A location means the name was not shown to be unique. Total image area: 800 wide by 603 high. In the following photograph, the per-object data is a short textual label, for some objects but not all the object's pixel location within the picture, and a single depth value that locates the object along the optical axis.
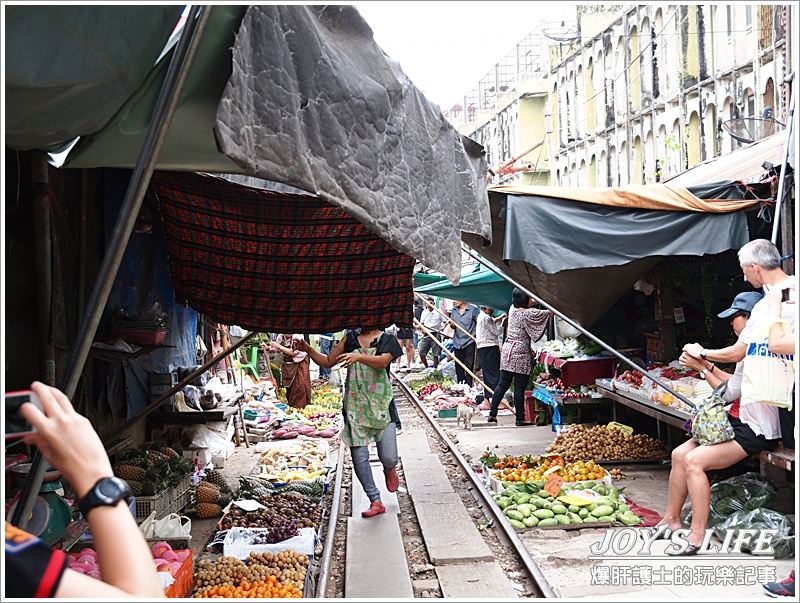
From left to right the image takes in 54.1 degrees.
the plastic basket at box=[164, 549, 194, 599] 4.82
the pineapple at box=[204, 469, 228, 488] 8.49
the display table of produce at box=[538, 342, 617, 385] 10.95
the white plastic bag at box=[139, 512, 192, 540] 5.91
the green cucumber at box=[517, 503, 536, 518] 7.32
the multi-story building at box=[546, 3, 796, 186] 15.19
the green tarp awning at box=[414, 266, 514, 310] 13.25
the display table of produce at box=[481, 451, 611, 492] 8.20
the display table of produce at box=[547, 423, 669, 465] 9.52
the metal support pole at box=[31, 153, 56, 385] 4.69
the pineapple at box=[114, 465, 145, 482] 6.86
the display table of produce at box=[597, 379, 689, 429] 7.93
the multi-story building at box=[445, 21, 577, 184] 30.17
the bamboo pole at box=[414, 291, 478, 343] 17.12
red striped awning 6.25
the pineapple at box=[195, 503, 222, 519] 7.56
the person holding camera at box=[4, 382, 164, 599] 1.64
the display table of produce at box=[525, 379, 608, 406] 10.98
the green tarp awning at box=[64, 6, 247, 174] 3.10
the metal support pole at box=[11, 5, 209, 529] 2.63
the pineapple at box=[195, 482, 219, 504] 7.77
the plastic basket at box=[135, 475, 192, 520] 6.73
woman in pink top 12.54
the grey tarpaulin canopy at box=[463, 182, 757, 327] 7.21
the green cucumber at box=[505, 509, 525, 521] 7.30
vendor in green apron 7.33
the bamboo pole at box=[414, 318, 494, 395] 15.17
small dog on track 13.29
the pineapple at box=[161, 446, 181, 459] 8.19
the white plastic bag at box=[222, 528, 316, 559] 5.96
